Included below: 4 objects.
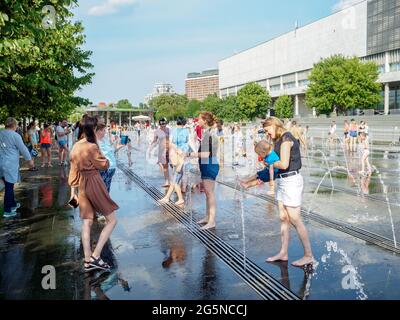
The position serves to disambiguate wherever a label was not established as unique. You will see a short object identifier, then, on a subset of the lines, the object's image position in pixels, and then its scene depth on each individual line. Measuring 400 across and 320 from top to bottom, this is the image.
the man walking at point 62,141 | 18.55
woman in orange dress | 5.67
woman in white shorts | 5.60
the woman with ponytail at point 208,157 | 7.61
